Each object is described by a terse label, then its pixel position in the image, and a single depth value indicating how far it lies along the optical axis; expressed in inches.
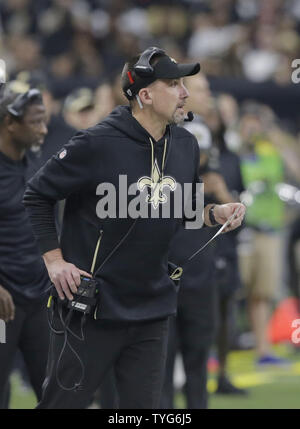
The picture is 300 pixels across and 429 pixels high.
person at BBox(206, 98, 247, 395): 585.0
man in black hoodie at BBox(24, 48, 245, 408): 340.5
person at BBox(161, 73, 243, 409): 491.2
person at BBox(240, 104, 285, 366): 737.0
